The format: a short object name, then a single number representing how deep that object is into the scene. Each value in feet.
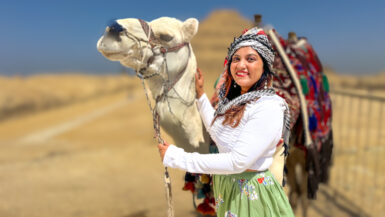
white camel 5.71
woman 4.20
